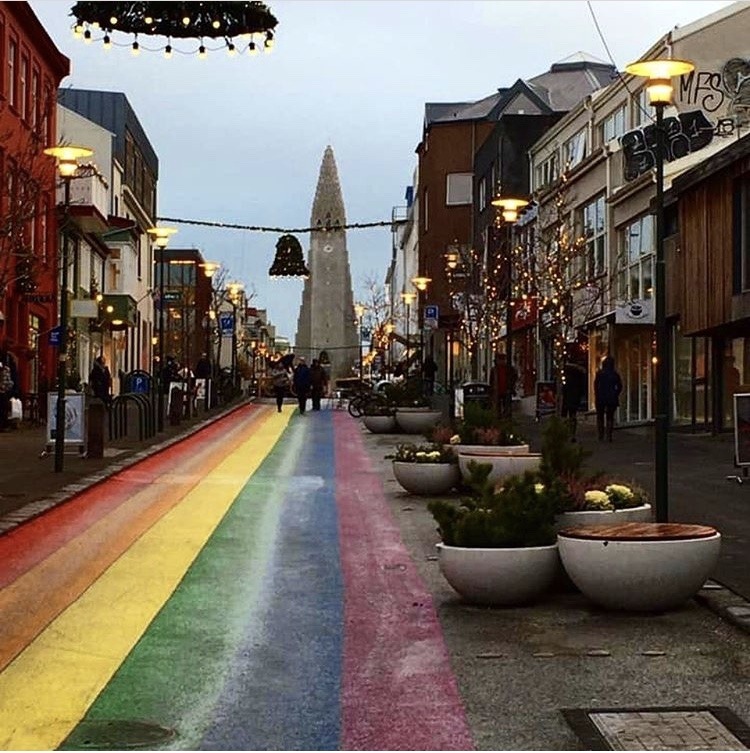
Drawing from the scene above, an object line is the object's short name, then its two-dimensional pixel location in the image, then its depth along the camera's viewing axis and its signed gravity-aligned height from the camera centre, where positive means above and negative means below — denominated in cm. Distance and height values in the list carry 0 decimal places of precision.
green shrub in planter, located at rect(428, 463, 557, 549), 1022 -94
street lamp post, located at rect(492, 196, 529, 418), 2827 +352
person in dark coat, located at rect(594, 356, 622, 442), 2953 -10
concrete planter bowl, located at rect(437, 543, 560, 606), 1011 -130
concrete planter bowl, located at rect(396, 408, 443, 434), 3334 -71
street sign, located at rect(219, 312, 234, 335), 5941 +270
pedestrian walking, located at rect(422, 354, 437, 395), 5184 +68
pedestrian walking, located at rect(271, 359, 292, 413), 4653 +23
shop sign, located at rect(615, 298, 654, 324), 3362 +182
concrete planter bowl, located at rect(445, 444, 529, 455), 1897 -79
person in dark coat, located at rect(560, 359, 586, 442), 3228 +7
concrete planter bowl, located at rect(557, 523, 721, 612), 961 -119
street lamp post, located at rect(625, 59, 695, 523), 1288 +151
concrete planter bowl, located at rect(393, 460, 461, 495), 1823 -111
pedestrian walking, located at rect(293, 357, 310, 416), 4466 +22
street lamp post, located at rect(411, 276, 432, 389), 5188 +388
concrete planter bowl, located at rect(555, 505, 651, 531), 1135 -102
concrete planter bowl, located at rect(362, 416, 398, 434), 3394 -84
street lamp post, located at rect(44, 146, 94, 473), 2119 +121
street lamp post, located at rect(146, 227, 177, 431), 3328 +308
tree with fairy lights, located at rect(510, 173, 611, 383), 3878 +353
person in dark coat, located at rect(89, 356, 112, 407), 3978 +24
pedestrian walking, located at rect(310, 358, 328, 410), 4712 +24
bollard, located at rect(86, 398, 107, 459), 2397 -75
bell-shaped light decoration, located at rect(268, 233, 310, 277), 6950 +636
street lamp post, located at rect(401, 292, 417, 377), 6498 +471
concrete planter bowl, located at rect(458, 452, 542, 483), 1750 -90
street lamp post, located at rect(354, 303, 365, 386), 10934 +603
